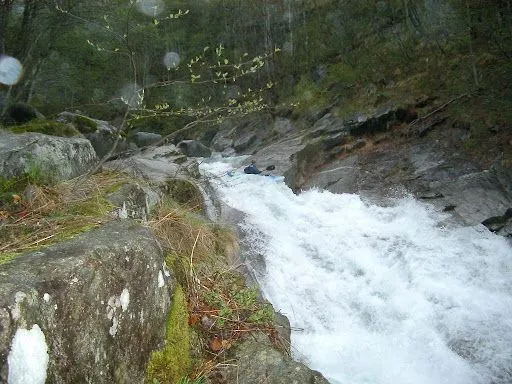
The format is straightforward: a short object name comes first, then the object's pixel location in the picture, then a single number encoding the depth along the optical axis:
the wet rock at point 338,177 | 12.85
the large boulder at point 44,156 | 3.78
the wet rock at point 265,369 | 2.53
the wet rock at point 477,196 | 9.63
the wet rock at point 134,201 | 4.01
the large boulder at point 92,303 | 1.71
